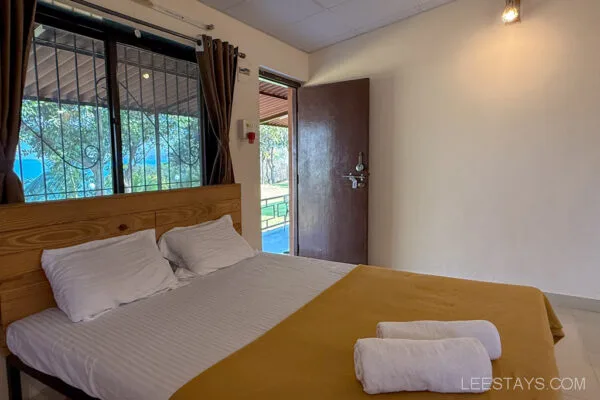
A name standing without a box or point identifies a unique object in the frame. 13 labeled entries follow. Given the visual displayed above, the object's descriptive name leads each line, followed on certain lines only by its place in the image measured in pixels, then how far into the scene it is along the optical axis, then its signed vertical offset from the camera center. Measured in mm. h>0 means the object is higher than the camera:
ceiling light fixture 2893 +1241
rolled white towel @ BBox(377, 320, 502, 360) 1236 -561
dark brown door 3750 +9
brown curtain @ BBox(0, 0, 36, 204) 1652 +409
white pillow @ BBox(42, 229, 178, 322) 1636 -491
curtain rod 2025 +940
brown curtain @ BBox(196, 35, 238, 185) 2697 +559
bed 1166 -634
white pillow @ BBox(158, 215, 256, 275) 2225 -479
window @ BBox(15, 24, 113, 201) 1976 +295
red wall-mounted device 3128 +353
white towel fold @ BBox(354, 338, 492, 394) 1071 -586
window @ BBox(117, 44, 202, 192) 2447 +374
